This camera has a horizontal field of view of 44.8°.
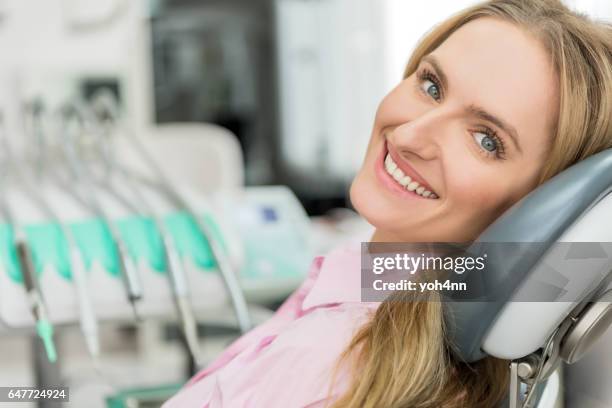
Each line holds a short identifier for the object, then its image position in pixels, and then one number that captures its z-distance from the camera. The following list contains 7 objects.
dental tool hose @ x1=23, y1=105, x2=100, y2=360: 0.80
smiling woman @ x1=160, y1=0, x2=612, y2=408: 0.54
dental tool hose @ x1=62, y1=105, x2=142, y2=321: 0.82
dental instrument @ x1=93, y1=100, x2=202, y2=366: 0.84
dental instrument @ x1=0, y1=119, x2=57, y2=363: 0.73
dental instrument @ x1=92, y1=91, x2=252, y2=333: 0.88
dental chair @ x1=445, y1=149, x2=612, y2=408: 0.50
